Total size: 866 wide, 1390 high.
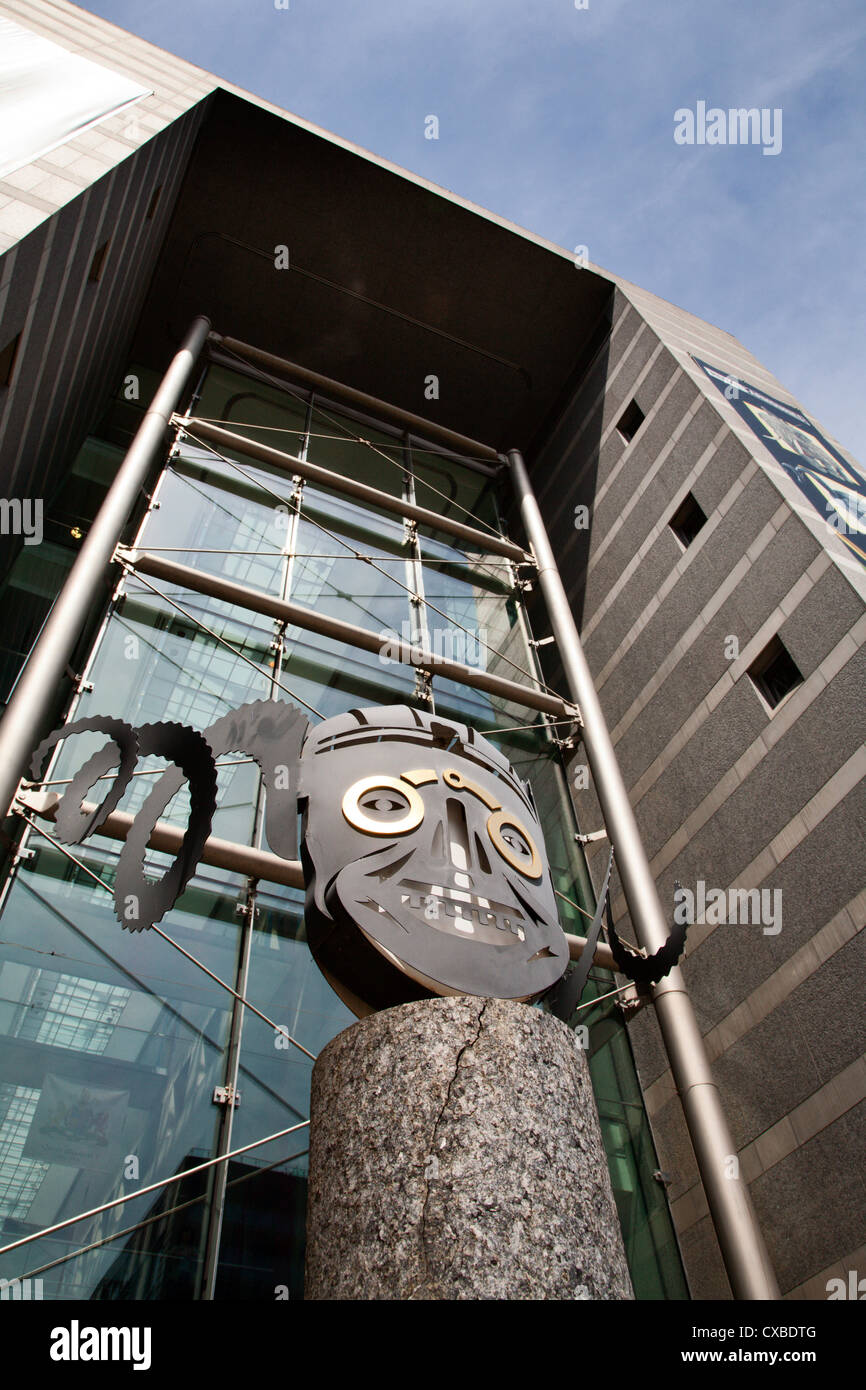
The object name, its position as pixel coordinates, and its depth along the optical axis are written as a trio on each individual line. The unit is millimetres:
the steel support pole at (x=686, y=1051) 5270
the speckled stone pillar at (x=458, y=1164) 2336
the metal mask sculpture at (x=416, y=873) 3109
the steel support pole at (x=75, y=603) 5934
